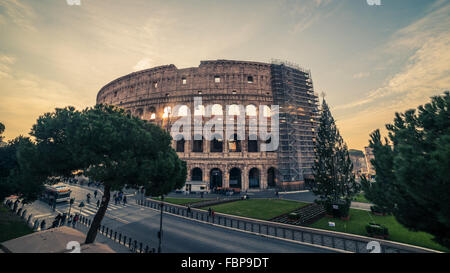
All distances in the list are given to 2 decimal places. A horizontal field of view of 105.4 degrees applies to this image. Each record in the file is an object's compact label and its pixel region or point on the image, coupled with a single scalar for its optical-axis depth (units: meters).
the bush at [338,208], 17.77
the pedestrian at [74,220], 16.66
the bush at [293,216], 17.17
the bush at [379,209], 9.55
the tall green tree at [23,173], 11.52
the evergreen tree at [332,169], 18.84
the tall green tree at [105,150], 10.91
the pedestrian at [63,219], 16.94
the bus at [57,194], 24.56
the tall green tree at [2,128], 23.33
